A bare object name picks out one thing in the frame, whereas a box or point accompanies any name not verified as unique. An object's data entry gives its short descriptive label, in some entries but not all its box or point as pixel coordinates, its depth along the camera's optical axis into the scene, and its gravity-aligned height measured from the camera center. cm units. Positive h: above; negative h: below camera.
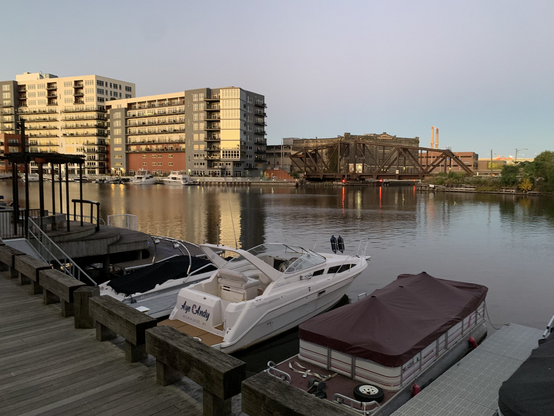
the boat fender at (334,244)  2031 -321
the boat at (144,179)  12552 +10
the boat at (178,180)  12356 -14
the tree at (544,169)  9944 +308
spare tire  827 -439
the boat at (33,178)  14410 +29
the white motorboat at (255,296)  1188 -375
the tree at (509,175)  10875 +163
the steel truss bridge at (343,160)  15000 +833
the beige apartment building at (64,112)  14825 +2494
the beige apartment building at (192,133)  12694 +1539
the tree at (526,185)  10400 -100
